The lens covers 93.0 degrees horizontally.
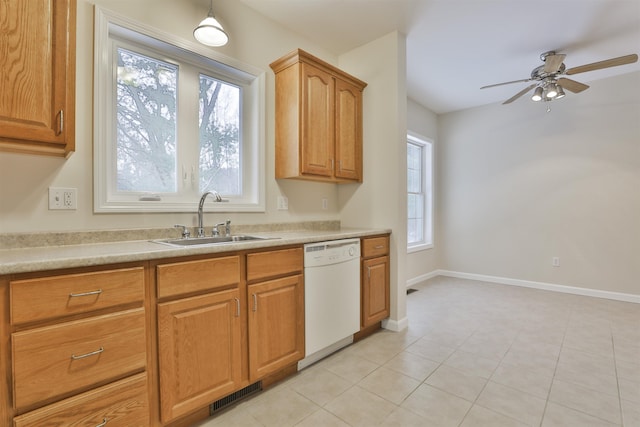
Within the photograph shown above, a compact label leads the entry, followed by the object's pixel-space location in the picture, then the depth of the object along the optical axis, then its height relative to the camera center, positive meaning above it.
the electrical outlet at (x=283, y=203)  2.62 +0.11
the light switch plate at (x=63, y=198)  1.54 +0.09
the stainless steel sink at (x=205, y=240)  1.77 -0.15
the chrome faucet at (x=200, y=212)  2.00 +0.03
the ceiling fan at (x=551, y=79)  2.87 +1.35
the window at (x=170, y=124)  1.75 +0.64
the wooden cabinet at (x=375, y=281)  2.49 -0.56
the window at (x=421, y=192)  4.69 +0.35
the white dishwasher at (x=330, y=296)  2.04 -0.58
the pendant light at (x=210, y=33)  1.82 +1.12
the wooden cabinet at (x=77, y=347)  1.05 -0.50
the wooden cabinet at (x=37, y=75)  1.18 +0.58
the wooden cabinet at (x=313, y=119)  2.42 +0.82
